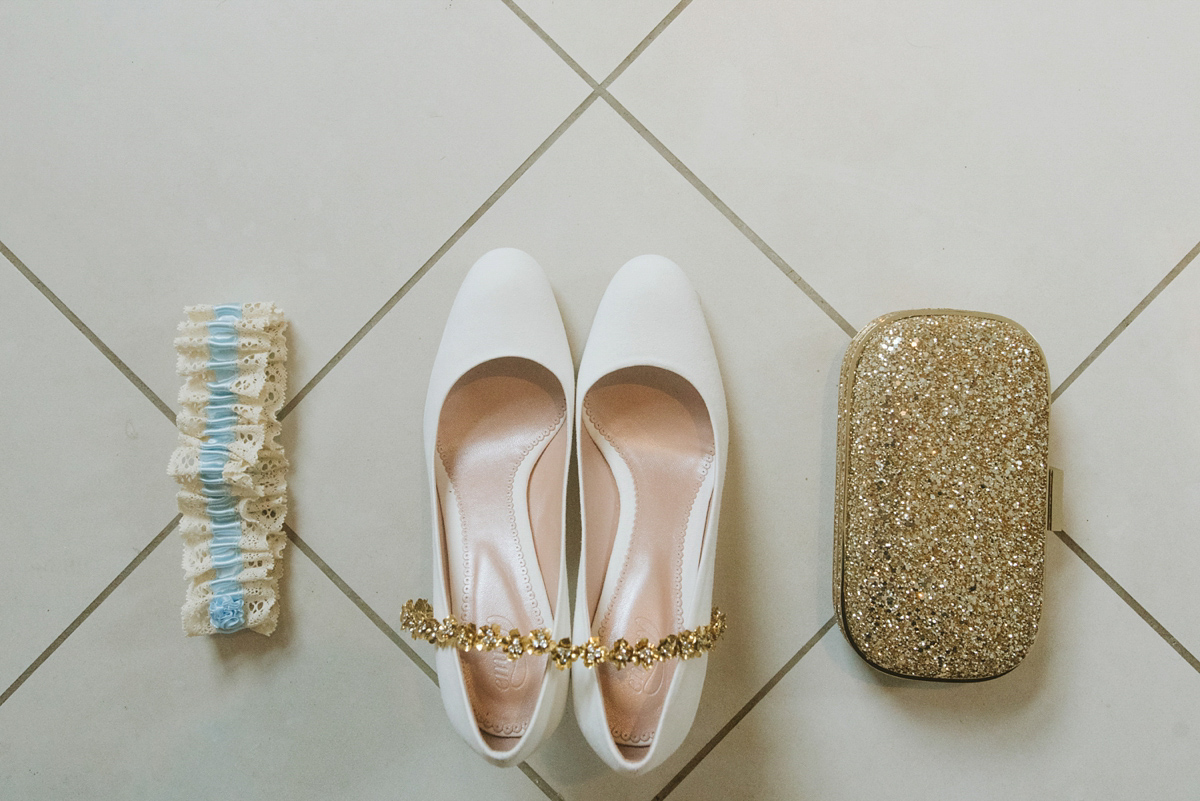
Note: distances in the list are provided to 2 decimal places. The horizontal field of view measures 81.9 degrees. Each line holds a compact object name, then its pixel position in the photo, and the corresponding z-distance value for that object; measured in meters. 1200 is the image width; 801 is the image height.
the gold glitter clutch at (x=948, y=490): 0.56
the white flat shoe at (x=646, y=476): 0.56
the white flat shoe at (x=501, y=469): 0.56
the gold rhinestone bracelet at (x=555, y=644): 0.51
